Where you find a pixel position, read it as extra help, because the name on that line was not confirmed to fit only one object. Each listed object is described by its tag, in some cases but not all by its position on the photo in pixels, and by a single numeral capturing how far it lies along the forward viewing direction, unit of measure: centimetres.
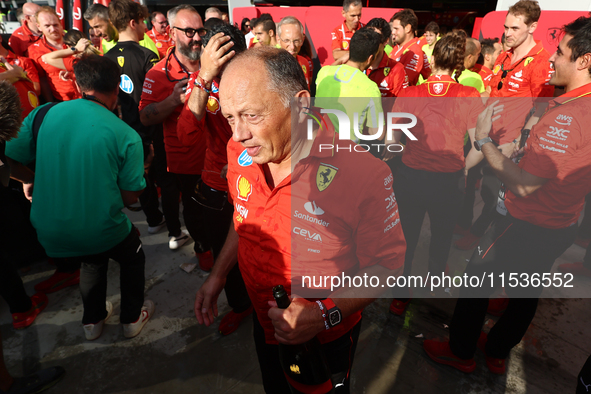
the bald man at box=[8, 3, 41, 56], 582
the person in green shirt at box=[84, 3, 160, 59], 415
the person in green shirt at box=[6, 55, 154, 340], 203
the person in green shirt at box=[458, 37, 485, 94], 370
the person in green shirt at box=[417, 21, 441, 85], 552
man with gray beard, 290
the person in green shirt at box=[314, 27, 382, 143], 297
